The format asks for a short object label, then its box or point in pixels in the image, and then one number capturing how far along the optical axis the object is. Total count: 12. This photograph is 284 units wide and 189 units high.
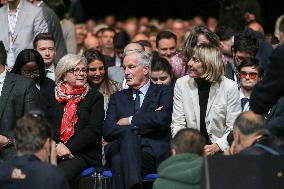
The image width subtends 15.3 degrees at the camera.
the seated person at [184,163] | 8.57
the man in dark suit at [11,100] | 10.81
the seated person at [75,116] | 10.88
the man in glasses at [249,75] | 11.27
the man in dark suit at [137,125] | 10.48
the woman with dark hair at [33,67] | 11.45
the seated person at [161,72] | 11.80
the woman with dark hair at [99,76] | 11.98
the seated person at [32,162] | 8.52
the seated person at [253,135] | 8.75
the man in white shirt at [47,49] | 12.22
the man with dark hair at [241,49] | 11.78
